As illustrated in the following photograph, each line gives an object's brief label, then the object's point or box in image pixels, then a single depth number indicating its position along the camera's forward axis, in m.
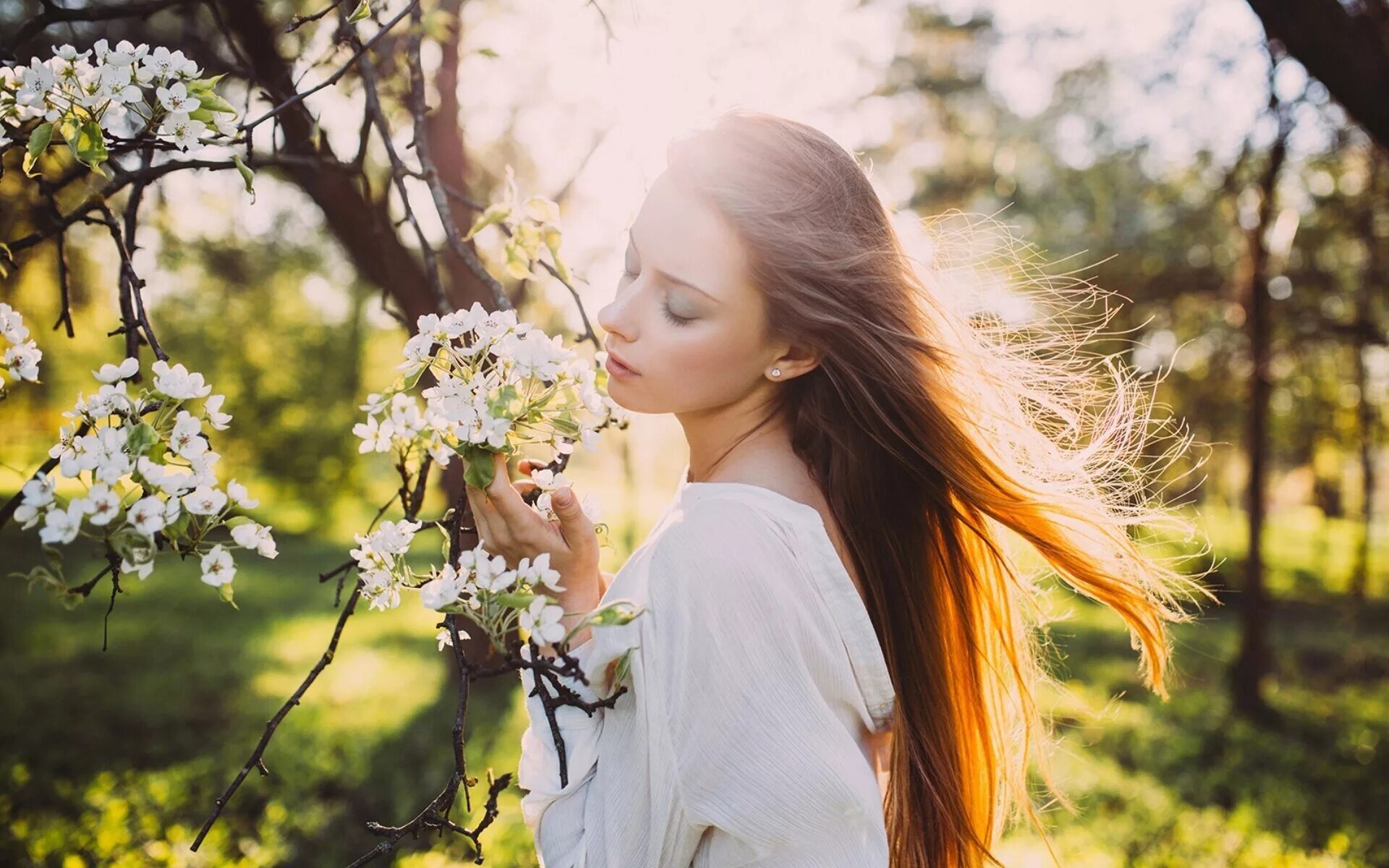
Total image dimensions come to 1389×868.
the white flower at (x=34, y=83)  1.17
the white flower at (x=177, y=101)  1.19
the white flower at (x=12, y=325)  1.17
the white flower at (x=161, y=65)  1.18
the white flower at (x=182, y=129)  1.19
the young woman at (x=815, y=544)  1.27
